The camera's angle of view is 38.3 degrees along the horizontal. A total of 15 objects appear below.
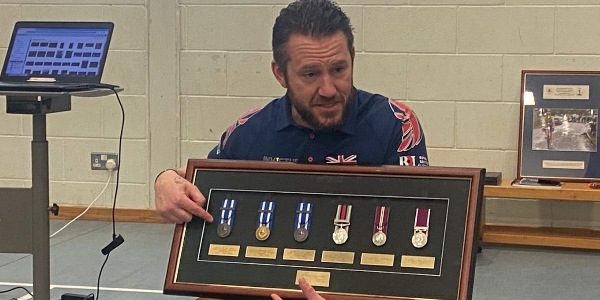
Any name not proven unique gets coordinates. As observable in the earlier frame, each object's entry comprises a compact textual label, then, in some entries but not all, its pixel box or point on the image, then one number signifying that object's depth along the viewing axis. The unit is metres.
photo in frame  4.62
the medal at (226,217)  1.78
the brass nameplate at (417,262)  1.63
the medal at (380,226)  1.68
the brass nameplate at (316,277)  1.67
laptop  3.15
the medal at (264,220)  1.75
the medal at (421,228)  1.65
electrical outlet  5.37
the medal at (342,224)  1.70
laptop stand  3.05
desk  4.45
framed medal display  1.64
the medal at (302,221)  1.73
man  2.03
